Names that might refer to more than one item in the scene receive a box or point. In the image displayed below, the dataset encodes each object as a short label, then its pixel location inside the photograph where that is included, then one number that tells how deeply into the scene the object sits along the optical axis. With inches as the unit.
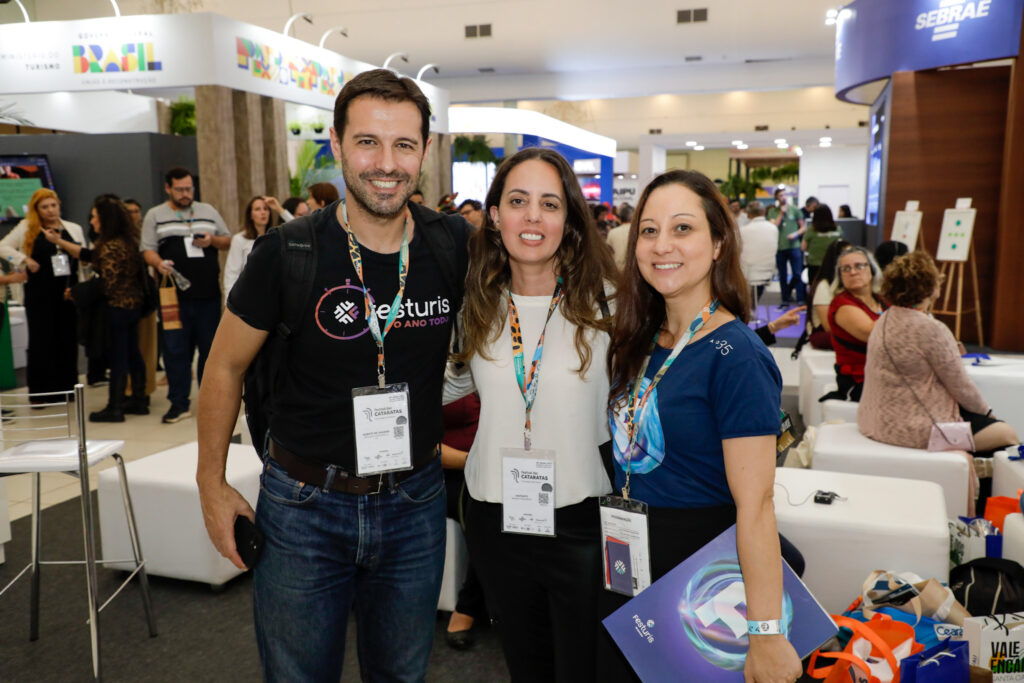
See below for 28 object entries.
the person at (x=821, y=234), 414.9
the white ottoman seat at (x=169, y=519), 121.2
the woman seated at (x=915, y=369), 132.0
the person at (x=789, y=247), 510.3
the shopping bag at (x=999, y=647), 77.1
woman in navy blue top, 54.1
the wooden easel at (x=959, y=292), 302.8
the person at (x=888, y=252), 209.3
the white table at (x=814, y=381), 199.0
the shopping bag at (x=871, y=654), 69.5
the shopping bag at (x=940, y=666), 71.2
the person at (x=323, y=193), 224.0
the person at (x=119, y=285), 217.8
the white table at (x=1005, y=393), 171.0
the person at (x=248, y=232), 216.7
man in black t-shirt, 59.6
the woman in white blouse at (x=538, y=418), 64.3
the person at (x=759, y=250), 413.7
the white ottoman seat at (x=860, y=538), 94.0
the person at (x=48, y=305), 230.5
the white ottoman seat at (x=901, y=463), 128.6
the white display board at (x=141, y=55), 277.4
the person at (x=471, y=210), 297.7
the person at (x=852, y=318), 167.8
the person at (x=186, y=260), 213.9
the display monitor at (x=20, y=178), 386.9
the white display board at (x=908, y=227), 321.1
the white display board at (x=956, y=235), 307.4
